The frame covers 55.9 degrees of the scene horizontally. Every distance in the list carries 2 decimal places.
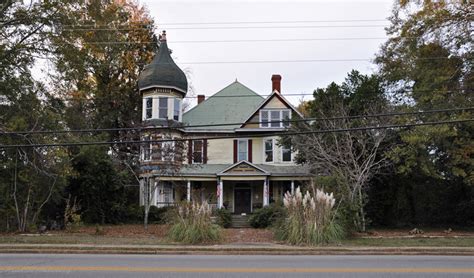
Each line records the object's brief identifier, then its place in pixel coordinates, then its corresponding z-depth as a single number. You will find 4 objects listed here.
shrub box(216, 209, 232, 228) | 26.81
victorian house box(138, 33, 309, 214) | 30.47
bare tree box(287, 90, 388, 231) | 21.52
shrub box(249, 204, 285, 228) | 25.52
